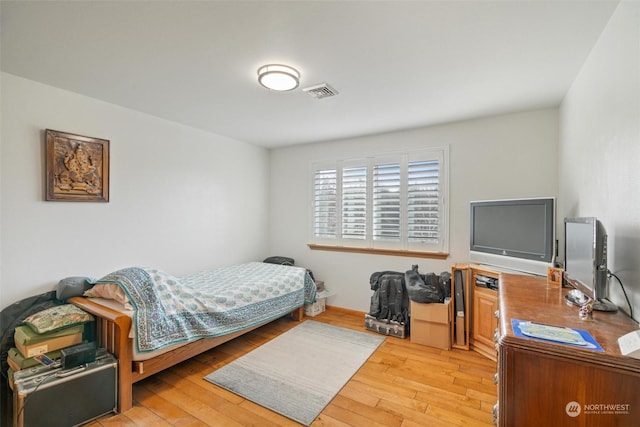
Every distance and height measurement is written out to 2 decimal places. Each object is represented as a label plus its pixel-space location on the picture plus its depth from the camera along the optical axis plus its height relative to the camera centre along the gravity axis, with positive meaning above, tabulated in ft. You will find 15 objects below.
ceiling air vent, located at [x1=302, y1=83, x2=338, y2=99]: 8.10 +3.57
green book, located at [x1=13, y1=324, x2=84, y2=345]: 6.35 -2.78
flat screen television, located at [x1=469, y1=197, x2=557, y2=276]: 7.98 -0.56
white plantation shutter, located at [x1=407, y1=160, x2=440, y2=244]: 11.68 +0.56
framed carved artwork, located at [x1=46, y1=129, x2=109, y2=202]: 8.10 +1.33
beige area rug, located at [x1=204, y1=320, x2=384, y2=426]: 7.11 -4.58
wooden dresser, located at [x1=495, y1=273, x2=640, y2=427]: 3.16 -1.94
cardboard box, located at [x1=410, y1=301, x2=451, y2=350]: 9.89 -3.82
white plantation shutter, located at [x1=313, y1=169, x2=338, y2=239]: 14.17 +0.52
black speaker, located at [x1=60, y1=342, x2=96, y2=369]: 6.27 -3.14
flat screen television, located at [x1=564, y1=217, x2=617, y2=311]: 4.67 -0.77
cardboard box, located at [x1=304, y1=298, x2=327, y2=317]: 13.15 -4.30
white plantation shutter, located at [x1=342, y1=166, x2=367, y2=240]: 13.38 +0.58
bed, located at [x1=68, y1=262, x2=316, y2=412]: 6.84 -2.82
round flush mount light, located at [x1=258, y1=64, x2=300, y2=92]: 7.09 +3.46
